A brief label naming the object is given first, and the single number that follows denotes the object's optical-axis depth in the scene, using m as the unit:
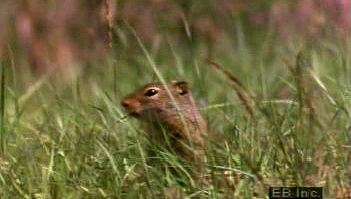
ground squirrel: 9.41
